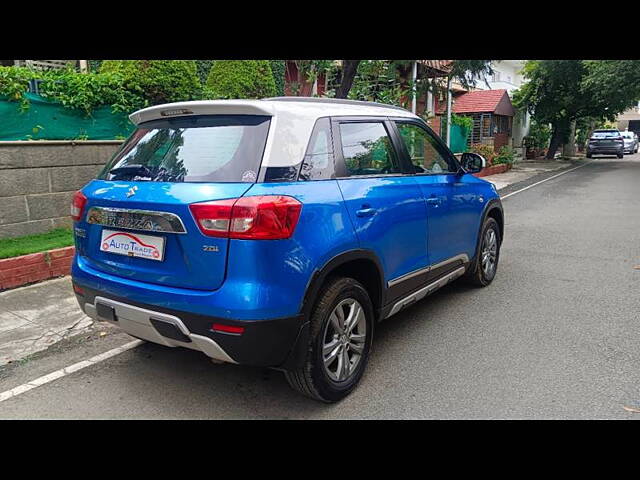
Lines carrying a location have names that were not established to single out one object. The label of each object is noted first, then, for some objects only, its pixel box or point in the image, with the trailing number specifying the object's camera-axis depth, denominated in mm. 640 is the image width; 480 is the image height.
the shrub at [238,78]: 9531
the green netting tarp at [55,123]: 6293
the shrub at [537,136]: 30172
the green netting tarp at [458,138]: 18797
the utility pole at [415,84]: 10664
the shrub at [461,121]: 19041
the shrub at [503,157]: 20897
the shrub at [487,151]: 20000
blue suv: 2656
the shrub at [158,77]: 7547
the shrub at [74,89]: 6336
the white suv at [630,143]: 35709
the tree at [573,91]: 21922
